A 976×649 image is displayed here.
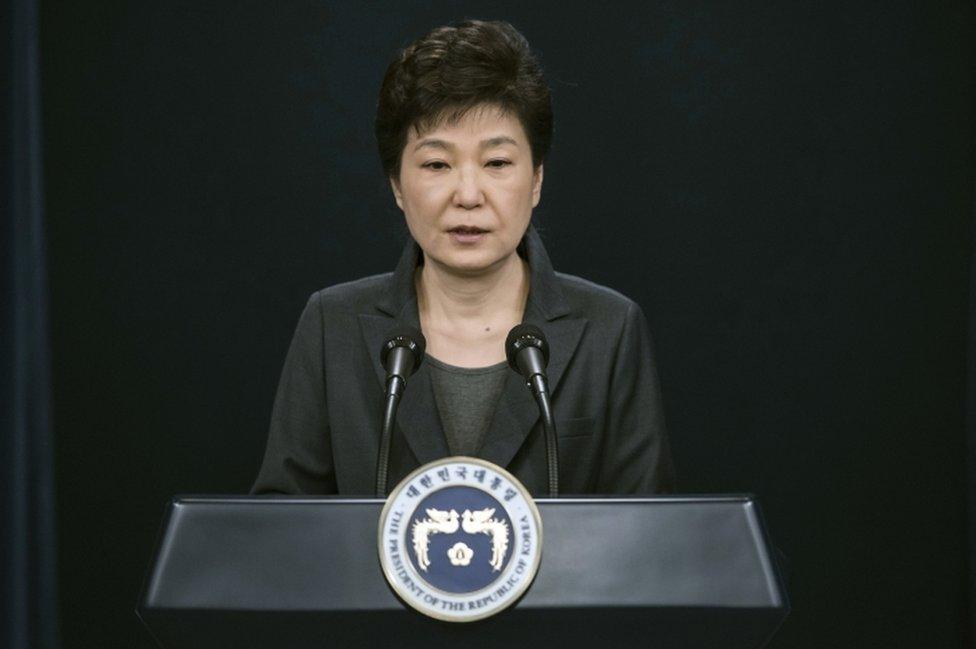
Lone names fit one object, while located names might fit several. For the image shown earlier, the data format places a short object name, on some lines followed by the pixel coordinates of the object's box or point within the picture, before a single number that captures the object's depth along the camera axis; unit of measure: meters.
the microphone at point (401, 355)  5.58
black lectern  5.42
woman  5.87
